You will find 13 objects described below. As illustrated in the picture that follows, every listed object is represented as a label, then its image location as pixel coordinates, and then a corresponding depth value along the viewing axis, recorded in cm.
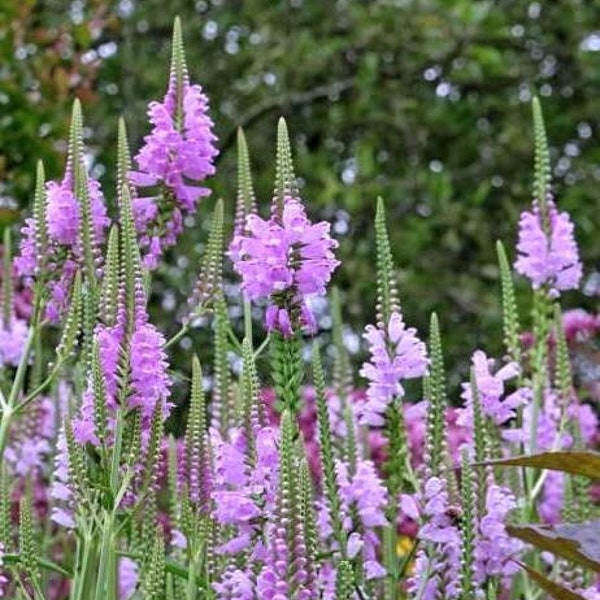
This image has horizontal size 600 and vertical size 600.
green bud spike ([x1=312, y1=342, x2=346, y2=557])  179
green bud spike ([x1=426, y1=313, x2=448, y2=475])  184
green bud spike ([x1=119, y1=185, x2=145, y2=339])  176
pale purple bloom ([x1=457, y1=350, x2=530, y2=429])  202
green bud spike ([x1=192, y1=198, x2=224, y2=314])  197
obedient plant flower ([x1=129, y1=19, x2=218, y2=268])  194
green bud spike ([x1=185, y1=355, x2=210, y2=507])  179
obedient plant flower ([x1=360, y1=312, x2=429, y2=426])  191
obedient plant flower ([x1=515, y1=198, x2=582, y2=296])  220
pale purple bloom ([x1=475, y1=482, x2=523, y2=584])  190
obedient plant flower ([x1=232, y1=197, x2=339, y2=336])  179
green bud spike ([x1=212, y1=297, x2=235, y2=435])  197
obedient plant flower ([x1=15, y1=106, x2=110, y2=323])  190
